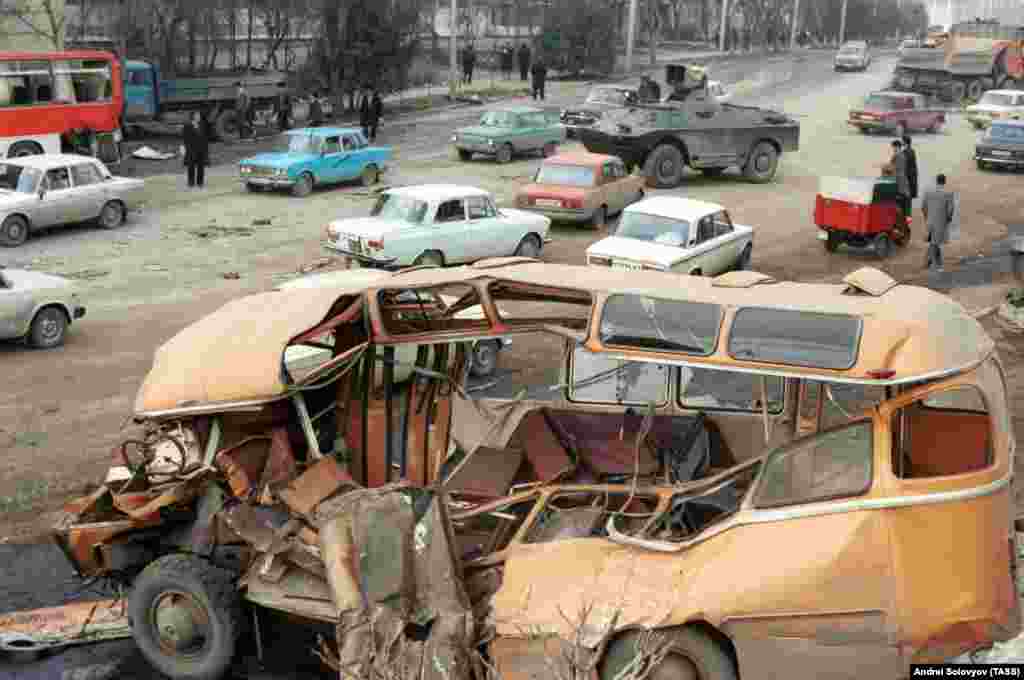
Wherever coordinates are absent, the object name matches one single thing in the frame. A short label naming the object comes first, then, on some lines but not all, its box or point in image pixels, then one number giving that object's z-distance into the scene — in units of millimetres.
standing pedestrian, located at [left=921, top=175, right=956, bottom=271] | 19938
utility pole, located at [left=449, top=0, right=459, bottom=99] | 42612
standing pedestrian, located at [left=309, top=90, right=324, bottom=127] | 37000
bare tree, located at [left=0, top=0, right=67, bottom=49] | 32969
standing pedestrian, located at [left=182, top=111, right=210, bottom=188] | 27453
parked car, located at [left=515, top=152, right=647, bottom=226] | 22922
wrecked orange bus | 6211
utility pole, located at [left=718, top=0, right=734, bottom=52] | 72938
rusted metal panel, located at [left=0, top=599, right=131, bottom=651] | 7992
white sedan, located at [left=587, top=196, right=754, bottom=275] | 17922
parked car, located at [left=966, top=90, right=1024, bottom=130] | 38094
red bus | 27453
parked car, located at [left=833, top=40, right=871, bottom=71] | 64250
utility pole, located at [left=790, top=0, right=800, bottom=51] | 79438
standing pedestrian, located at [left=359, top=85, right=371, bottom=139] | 35188
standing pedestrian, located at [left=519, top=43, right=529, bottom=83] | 52197
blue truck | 35219
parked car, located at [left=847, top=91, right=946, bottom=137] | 38344
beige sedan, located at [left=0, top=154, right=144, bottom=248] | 21359
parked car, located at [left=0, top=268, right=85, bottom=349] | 15180
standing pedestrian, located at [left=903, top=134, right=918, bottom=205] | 22094
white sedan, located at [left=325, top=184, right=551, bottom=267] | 18906
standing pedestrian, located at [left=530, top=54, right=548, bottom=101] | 45031
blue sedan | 26219
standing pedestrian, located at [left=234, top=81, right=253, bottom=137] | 35500
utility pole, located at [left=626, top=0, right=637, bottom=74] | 52069
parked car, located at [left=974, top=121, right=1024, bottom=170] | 30891
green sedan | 31078
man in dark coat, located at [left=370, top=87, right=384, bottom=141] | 35625
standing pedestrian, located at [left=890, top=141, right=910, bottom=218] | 21844
